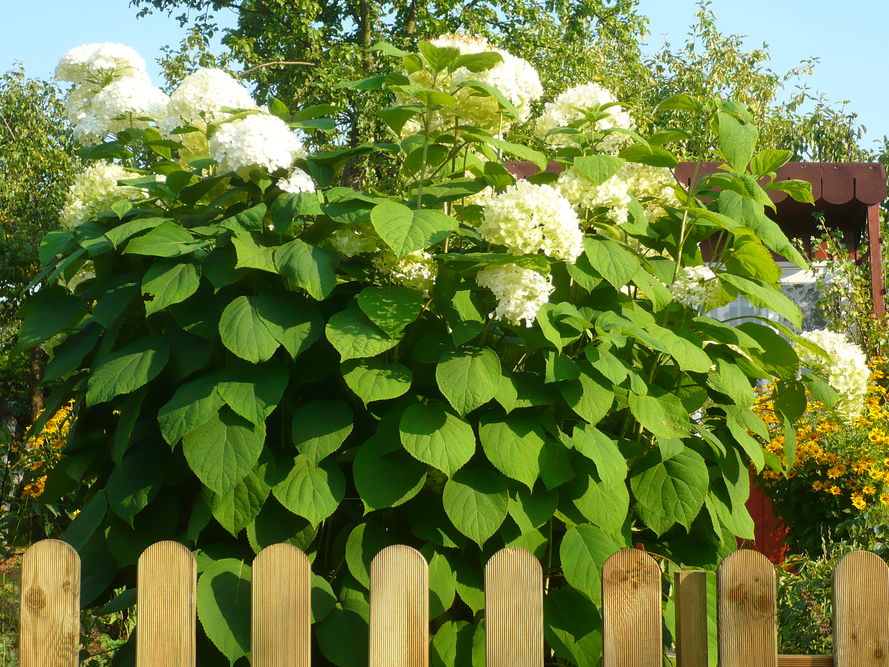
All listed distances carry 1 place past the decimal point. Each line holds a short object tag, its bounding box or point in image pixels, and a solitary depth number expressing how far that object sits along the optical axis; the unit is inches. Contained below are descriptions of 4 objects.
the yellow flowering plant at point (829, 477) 183.2
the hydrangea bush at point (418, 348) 73.7
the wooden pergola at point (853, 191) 290.2
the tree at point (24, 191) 426.9
